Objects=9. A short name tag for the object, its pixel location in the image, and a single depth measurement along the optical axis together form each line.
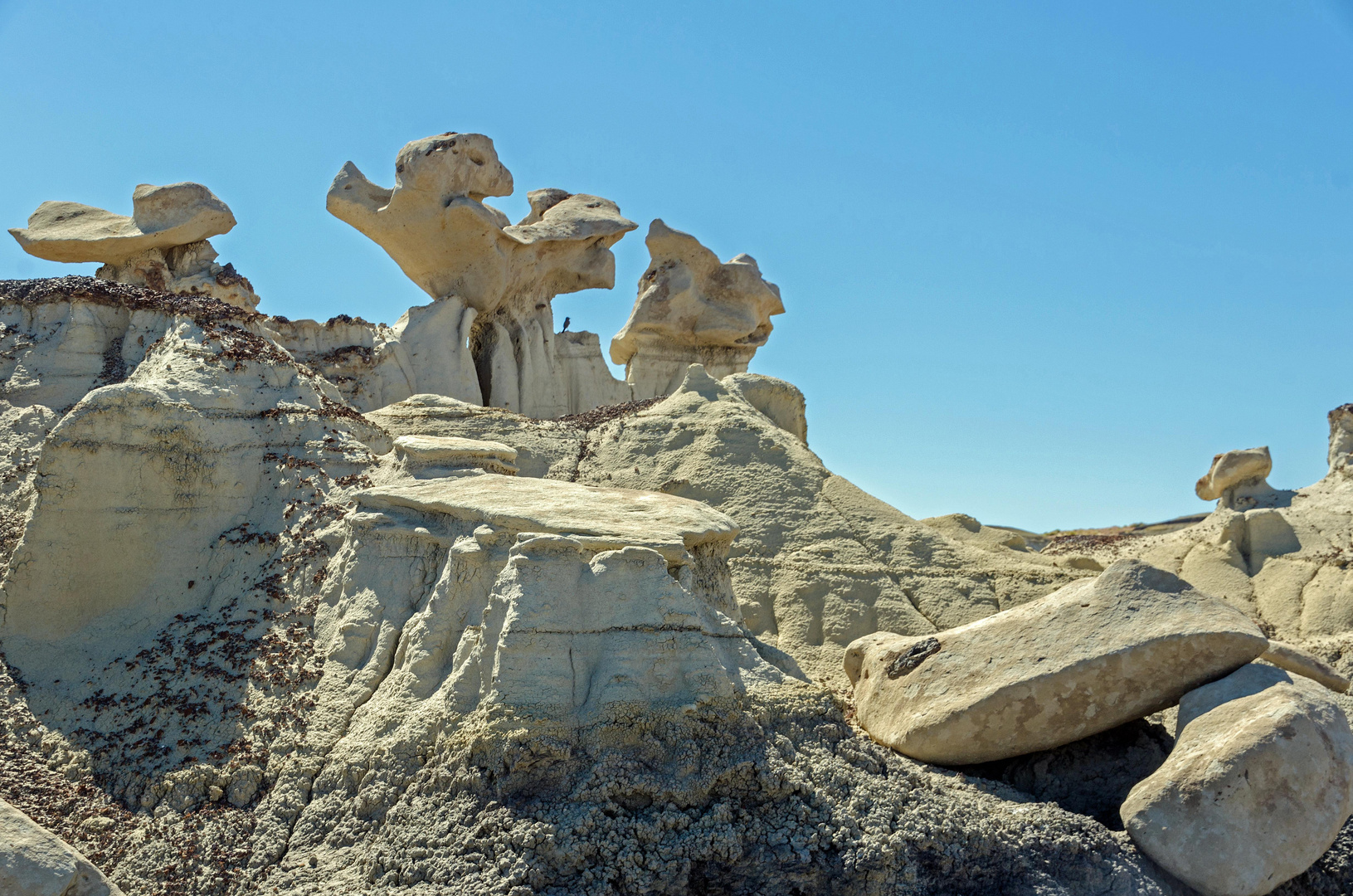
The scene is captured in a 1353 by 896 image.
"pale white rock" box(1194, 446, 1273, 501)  23.27
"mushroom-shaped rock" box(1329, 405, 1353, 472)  23.48
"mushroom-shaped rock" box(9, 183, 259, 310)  20.67
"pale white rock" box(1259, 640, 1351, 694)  10.50
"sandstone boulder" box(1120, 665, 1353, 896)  7.15
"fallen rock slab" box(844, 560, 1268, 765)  8.13
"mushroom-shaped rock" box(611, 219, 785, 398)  22.58
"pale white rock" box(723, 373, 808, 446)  15.76
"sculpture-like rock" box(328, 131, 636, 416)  19.88
